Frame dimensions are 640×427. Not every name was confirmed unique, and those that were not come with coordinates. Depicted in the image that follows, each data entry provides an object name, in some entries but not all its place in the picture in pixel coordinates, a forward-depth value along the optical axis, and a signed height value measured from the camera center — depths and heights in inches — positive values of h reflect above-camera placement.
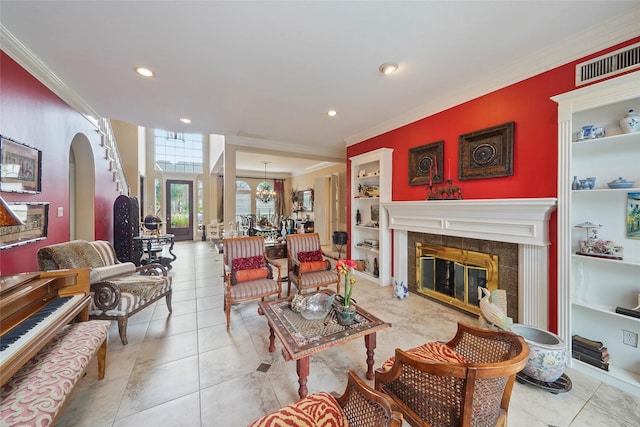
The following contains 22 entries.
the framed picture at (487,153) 97.7 +27.2
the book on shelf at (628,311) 68.4 -29.1
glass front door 330.6 +6.0
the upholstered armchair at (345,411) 37.2 -35.7
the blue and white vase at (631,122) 68.7 +26.7
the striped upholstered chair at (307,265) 129.4 -30.2
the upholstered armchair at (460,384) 38.0 -31.9
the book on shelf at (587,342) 75.3 -42.5
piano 44.9 -24.6
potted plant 75.1 -31.0
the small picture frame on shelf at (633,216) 72.1 -0.8
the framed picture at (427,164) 125.0 +27.7
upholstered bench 39.7 -32.9
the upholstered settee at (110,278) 87.2 -29.6
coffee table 63.1 -35.7
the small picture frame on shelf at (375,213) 169.3 +0.2
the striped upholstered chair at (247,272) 108.0 -29.7
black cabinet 166.4 -12.1
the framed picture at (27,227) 80.1 -5.3
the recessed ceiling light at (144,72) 95.7 +58.7
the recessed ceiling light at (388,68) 92.0 +58.3
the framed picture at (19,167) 77.5 +16.5
